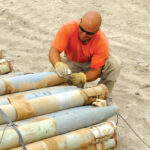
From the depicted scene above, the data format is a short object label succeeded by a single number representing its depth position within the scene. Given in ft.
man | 18.41
